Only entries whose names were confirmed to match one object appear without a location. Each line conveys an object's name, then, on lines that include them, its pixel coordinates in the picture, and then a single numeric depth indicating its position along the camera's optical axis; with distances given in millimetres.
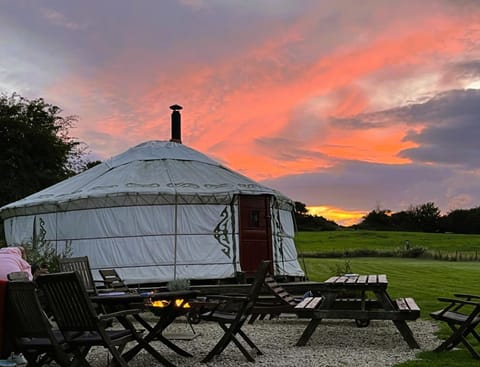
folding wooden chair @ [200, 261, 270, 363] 4957
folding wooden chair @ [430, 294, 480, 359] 4934
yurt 9891
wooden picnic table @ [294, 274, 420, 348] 5637
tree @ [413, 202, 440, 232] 49469
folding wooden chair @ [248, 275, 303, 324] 6660
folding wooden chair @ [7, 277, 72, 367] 3867
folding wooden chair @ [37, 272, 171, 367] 3920
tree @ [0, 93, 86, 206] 16844
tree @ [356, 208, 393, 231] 50019
